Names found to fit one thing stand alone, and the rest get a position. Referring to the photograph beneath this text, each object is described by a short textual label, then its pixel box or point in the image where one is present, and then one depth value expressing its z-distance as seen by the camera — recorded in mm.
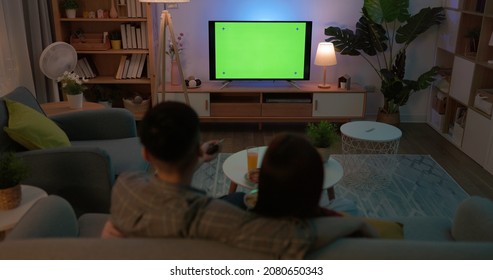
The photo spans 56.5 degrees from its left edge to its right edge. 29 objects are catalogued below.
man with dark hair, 1230
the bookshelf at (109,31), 4582
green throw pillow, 2678
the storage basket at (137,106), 4844
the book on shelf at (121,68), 4828
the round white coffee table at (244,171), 2637
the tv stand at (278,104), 4750
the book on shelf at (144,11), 4582
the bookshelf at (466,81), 4023
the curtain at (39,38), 4207
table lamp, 4656
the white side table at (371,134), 3430
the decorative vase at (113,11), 4602
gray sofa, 1253
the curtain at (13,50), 3756
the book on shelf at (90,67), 4832
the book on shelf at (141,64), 4863
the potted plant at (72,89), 3707
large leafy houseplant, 4562
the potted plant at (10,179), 2127
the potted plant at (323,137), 2832
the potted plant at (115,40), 4742
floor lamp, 4199
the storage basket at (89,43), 4676
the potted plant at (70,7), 4508
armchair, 2584
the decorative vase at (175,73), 4812
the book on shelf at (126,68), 4848
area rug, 3240
